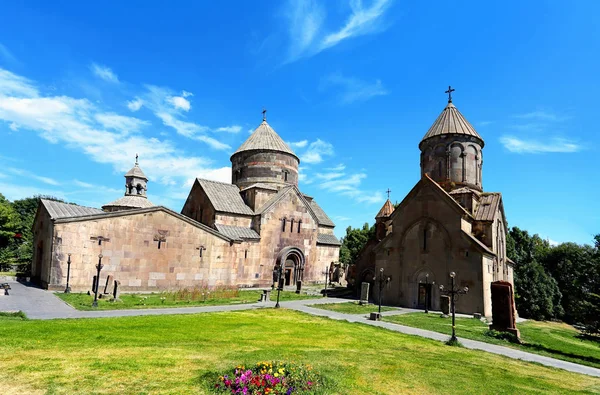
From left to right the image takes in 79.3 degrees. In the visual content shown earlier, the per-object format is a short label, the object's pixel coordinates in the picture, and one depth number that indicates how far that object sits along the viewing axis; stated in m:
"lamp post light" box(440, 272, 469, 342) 12.88
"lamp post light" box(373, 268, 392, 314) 24.24
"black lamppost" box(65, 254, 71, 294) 20.24
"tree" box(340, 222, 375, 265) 55.25
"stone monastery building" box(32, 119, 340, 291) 22.03
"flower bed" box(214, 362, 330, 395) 6.54
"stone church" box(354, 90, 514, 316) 21.56
